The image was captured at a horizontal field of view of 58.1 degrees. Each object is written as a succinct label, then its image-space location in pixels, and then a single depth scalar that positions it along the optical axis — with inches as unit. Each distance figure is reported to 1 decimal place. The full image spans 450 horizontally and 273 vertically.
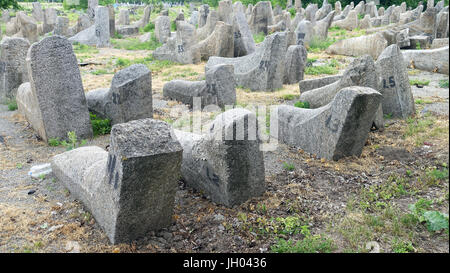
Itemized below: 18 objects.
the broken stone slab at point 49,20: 830.5
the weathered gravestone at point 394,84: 261.6
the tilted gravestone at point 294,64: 391.5
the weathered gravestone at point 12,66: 328.5
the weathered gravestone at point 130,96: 259.8
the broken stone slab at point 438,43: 487.8
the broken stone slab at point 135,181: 125.0
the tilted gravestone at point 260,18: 723.4
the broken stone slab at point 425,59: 395.5
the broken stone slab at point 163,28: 686.5
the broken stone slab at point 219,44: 500.1
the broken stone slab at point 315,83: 307.1
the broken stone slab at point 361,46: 486.6
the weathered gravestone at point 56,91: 232.1
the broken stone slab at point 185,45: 511.2
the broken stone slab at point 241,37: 513.0
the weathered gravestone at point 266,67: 358.1
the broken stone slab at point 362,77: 239.5
